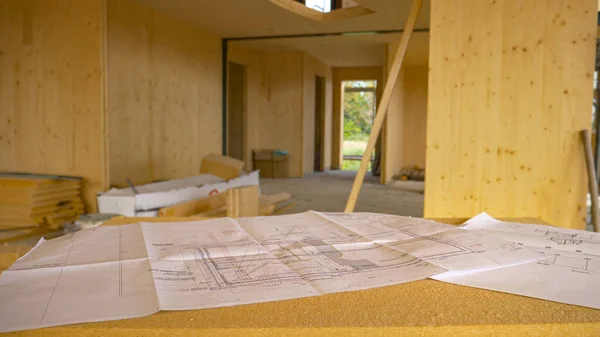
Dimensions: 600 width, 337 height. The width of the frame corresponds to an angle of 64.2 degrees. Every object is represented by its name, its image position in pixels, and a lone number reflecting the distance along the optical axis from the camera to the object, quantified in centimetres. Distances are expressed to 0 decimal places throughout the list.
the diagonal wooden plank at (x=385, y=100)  339
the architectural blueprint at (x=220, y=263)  71
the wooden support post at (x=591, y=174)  308
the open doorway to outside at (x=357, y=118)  1888
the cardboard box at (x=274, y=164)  1000
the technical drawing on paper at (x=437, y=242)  94
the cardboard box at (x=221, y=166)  623
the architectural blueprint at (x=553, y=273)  77
